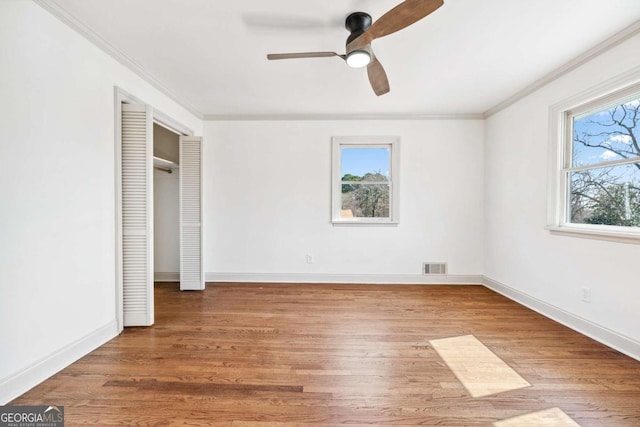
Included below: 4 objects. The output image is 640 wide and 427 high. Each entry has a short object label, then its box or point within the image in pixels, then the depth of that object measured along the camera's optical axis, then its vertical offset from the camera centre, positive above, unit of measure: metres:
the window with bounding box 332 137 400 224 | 4.14 +0.42
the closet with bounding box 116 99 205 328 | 2.46 -0.02
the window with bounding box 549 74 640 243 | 2.20 +0.38
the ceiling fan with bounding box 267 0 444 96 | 1.53 +1.15
